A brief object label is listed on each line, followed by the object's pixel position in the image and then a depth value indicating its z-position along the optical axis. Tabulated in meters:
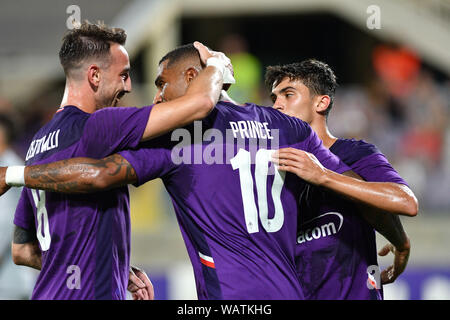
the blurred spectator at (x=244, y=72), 21.97
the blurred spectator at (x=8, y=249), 13.01
